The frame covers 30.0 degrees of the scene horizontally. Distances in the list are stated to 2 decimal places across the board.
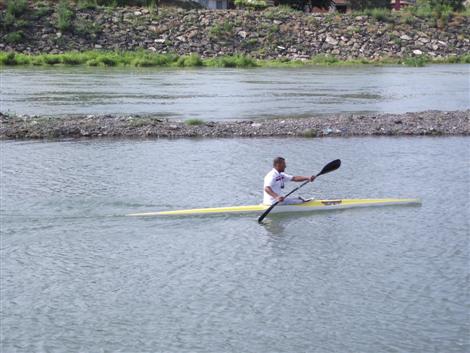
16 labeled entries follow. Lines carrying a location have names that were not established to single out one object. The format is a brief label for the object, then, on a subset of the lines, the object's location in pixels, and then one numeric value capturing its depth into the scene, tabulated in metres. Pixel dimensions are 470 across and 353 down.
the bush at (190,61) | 60.38
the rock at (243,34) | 68.07
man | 18.27
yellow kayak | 18.28
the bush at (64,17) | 66.12
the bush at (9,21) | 65.62
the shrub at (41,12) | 67.88
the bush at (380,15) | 73.94
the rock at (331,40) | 68.00
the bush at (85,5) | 70.50
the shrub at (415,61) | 63.75
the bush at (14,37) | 64.06
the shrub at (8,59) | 58.97
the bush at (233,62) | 61.03
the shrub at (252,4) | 81.75
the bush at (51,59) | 59.84
